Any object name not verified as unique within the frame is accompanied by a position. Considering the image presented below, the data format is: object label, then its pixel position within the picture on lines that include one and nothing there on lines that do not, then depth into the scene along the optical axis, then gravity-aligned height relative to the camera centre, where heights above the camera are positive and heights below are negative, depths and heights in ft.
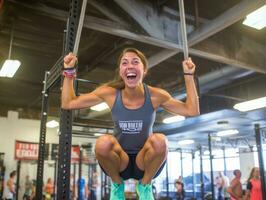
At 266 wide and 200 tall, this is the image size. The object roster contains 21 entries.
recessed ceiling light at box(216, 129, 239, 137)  37.76 +4.25
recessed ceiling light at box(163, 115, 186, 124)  27.23 +4.17
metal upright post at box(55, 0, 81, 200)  7.01 +0.59
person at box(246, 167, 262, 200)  19.36 -0.93
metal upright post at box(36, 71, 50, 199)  10.00 +0.64
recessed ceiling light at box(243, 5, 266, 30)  11.36 +5.23
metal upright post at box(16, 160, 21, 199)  30.16 -0.27
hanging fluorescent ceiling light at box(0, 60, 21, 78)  17.24 +5.40
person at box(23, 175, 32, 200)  34.62 -1.65
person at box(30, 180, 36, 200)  31.56 -1.86
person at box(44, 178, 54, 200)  31.37 -1.75
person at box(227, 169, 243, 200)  21.02 -1.24
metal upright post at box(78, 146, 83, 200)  26.39 -1.25
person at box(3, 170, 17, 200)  29.07 -1.54
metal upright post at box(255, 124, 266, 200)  19.08 +0.82
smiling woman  5.90 +1.08
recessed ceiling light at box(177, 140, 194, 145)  49.42 +4.16
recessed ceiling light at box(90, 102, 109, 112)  20.49 +3.97
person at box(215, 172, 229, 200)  33.08 -1.55
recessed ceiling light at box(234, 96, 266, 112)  21.58 +4.30
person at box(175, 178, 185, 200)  39.23 -2.32
